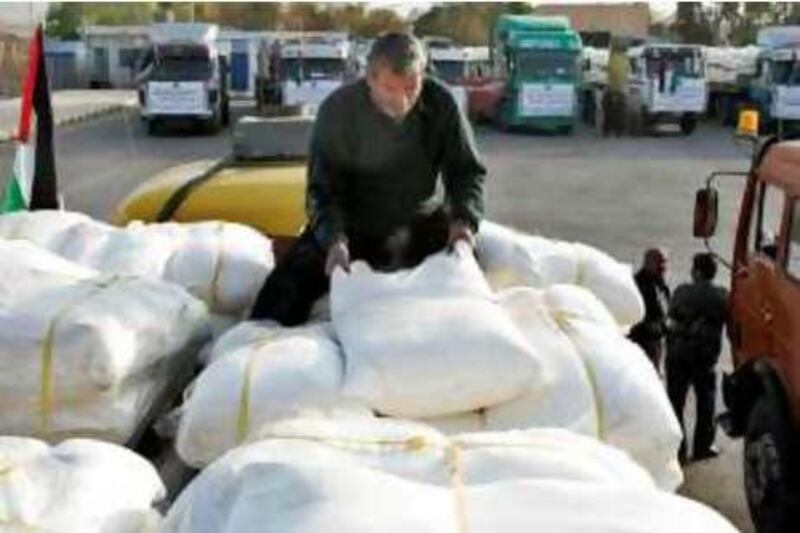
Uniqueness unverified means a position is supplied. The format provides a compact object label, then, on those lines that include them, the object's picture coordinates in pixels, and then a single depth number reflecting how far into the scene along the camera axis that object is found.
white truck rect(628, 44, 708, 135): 28.39
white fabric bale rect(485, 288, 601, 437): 2.97
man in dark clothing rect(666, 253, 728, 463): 6.52
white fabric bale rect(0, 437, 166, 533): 2.34
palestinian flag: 7.05
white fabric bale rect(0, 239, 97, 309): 3.28
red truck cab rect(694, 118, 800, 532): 5.07
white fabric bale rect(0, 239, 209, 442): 3.09
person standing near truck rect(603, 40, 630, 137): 29.09
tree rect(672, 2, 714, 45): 49.69
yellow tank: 6.71
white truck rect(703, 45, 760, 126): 31.53
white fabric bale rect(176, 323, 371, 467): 2.91
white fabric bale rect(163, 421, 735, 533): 1.98
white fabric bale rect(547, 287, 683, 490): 3.01
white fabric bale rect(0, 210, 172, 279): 4.38
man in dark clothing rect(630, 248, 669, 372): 6.83
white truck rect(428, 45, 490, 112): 31.34
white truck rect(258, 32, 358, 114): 28.95
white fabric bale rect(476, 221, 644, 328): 4.27
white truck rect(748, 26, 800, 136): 28.12
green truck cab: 28.09
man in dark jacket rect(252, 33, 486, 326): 3.71
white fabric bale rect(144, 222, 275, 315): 4.42
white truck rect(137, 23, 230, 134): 27.47
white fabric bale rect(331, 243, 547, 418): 2.94
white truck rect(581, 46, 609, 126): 31.20
